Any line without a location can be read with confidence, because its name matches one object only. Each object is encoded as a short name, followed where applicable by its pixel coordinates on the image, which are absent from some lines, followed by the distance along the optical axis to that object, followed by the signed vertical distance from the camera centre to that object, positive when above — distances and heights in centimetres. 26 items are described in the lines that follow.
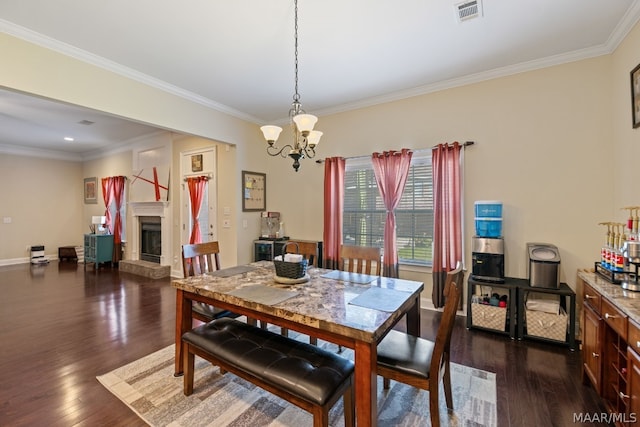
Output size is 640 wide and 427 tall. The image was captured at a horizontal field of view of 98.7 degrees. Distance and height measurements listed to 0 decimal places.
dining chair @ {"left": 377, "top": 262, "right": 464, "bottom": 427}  147 -85
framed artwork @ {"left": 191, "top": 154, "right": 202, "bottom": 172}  505 +94
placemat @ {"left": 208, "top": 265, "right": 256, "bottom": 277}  229 -51
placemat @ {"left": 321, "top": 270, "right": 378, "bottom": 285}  213 -52
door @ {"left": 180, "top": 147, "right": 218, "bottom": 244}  486 +35
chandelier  211 +61
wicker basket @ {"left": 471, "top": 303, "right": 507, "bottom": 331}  287 -112
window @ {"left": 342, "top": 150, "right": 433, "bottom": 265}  365 +2
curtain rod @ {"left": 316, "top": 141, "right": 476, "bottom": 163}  327 +81
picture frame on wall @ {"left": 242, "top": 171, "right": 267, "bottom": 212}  461 +37
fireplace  562 -38
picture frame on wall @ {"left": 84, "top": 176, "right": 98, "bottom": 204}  755 +66
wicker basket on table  202 -42
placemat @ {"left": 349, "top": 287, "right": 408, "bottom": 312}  157 -54
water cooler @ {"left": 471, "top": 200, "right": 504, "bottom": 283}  290 -35
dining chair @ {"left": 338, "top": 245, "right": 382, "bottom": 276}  253 -41
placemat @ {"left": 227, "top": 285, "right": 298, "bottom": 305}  166 -53
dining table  130 -54
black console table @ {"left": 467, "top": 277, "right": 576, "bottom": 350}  257 -96
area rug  174 -131
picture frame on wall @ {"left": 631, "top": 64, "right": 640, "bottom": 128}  219 +94
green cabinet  646 -83
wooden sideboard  139 -83
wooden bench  136 -85
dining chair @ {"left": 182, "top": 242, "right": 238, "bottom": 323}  234 -49
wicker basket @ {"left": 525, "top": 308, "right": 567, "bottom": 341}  262 -110
